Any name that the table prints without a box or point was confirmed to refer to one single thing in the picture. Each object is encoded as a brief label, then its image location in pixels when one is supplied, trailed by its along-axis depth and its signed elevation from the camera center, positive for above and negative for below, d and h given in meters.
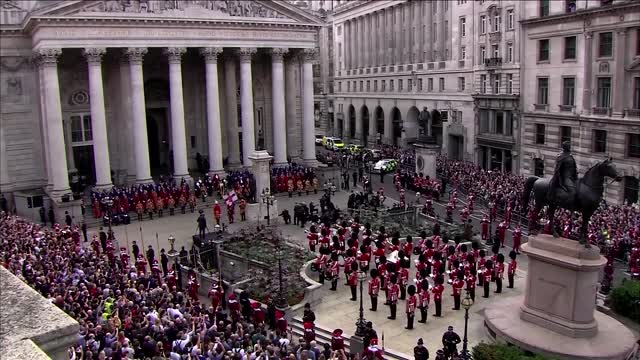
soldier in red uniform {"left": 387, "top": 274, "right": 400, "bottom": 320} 20.69 -6.67
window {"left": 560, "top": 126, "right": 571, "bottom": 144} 44.34 -2.78
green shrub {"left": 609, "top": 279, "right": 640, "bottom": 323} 19.52 -6.80
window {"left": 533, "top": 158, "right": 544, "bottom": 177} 47.38 -5.62
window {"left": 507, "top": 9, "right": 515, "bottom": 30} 50.04 +6.58
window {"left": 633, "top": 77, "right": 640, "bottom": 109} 38.03 +0.05
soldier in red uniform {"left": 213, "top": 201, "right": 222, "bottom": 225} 34.50 -6.16
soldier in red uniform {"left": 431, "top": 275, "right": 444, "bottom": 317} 20.41 -6.59
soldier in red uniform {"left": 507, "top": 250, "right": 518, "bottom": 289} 23.14 -6.81
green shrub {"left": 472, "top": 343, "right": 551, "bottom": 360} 15.26 -6.60
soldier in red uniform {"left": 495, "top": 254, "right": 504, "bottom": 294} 22.86 -6.78
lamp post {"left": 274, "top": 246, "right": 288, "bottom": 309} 21.39 -7.04
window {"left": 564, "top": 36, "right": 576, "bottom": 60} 43.62 +3.53
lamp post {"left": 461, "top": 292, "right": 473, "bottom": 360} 15.61 -6.46
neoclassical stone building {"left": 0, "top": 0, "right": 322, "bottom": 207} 39.44 +1.91
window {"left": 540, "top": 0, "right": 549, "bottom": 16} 46.50 +6.95
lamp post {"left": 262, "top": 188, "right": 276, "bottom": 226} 34.09 -5.43
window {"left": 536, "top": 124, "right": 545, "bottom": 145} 47.34 -2.93
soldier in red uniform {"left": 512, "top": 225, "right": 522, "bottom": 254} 27.89 -6.60
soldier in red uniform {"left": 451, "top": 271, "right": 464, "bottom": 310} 21.00 -6.67
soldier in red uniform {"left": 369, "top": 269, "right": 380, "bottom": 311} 21.20 -6.68
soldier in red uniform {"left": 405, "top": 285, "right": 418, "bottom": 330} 19.78 -6.76
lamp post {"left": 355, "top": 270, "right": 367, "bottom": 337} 17.30 -6.53
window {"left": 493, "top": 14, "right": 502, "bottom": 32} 51.81 +6.63
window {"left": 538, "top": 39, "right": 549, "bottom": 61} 46.59 +3.67
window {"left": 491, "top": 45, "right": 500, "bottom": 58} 52.22 +4.12
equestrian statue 16.58 -2.57
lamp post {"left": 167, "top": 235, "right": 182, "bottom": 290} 24.50 -6.74
